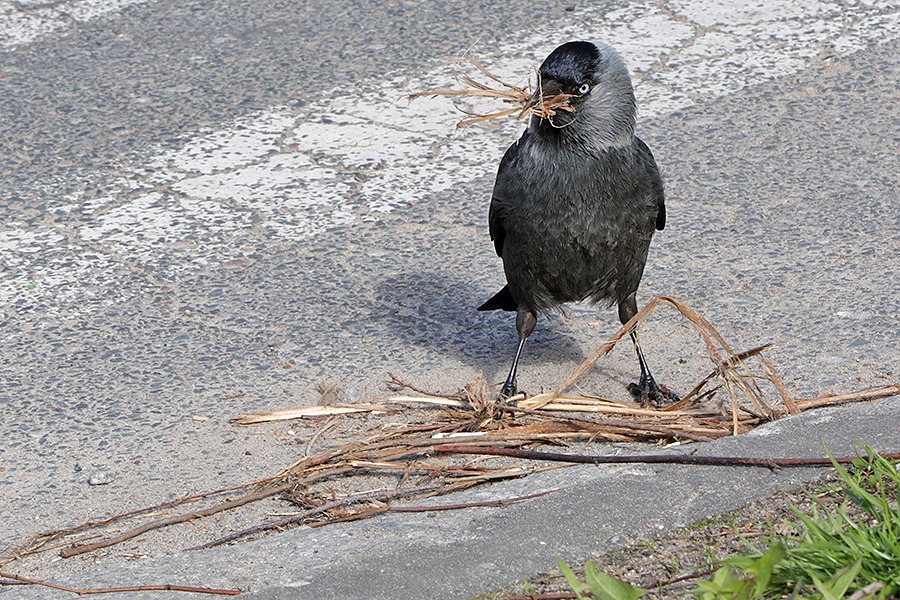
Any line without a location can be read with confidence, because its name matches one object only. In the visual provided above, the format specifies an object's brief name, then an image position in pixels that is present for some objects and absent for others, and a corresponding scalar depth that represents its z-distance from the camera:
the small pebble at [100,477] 6.25
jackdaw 6.83
